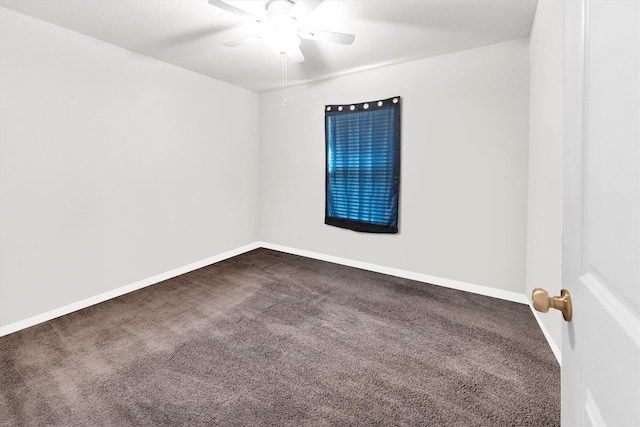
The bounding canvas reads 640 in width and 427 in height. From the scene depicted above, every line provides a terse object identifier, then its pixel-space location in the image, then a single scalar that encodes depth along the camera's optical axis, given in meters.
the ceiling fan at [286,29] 1.96
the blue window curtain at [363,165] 3.43
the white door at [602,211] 0.40
